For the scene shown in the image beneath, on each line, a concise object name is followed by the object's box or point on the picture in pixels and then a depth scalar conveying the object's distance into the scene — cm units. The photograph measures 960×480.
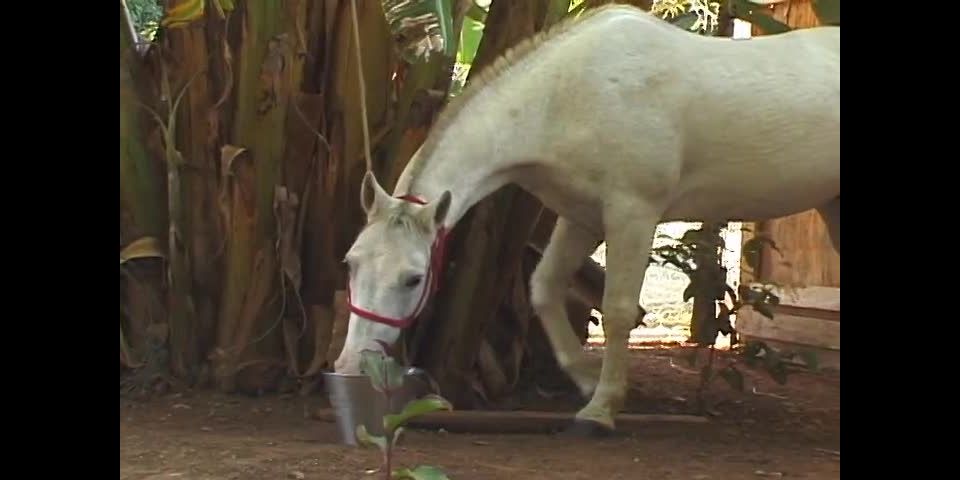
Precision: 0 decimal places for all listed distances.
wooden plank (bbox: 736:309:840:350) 615
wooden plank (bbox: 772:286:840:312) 609
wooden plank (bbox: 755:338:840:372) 605
